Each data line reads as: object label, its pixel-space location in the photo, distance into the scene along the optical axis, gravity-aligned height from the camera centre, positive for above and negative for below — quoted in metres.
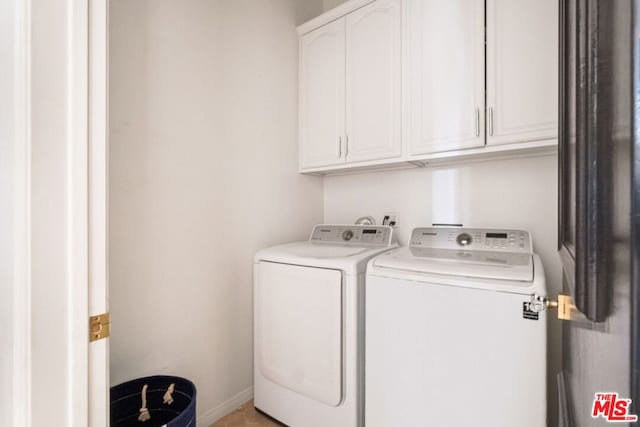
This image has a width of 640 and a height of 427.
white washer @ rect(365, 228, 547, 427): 1.04 -0.50
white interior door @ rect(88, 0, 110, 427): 0.90 +0.04
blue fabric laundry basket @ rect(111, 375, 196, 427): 1.23 -0.82
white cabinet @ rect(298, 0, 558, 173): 1.39 +0.74
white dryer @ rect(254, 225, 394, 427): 1.43 -0.63
